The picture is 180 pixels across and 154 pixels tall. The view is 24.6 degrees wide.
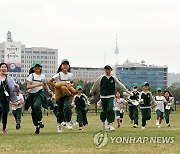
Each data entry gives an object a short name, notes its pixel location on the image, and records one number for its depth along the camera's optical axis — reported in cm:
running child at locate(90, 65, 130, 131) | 1129
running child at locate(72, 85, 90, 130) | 1454
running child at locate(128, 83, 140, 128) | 1648
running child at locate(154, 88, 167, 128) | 1742
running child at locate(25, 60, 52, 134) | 1028
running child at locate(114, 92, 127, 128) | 1790
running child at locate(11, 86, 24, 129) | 1578
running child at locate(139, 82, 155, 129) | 1479
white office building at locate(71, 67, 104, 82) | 15588
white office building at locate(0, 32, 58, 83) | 14383
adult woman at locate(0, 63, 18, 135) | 1015
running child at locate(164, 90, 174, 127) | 1750
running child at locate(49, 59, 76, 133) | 1072
